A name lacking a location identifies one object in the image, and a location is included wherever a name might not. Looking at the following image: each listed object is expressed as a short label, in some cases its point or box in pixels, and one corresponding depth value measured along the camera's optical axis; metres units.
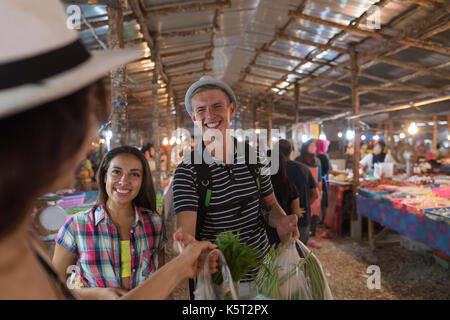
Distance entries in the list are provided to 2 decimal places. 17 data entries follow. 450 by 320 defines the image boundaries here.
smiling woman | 1.75
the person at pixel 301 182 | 3.81
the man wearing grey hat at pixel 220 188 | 1.65
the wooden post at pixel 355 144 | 6.27
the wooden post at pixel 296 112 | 10.47
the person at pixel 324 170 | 6.46
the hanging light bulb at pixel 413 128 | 9.48
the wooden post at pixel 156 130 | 6.34
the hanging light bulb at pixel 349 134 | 10.73
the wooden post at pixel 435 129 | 12.33
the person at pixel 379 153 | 8.54
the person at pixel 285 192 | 3.21
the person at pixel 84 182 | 6.45
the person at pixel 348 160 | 12.20
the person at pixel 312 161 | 5.45
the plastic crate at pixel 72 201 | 4.04
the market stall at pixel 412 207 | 3.72
